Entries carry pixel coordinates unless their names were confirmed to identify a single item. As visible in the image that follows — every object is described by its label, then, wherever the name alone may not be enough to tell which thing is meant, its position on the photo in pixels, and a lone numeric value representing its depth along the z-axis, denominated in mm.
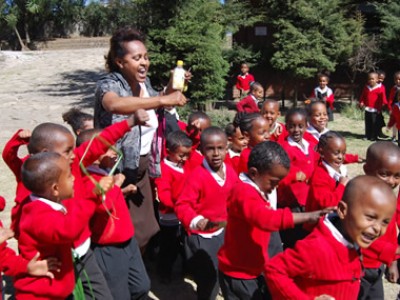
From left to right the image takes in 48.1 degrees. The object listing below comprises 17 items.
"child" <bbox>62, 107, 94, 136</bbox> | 3787
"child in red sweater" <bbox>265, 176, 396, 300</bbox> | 2064
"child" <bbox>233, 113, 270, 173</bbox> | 3949
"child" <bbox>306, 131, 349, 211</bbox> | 3158
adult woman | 2752
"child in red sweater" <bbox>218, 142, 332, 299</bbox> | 2521
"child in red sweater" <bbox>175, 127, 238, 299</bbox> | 3195
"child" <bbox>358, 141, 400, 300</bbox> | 2754
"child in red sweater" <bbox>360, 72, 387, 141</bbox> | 9744
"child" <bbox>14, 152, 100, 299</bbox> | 2166
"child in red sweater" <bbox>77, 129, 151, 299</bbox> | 2863
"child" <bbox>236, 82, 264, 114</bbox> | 7129
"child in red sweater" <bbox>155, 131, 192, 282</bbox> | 3781
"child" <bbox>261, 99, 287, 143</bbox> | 4695
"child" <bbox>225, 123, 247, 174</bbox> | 4137
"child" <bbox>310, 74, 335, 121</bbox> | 10570
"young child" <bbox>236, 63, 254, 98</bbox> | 12859
